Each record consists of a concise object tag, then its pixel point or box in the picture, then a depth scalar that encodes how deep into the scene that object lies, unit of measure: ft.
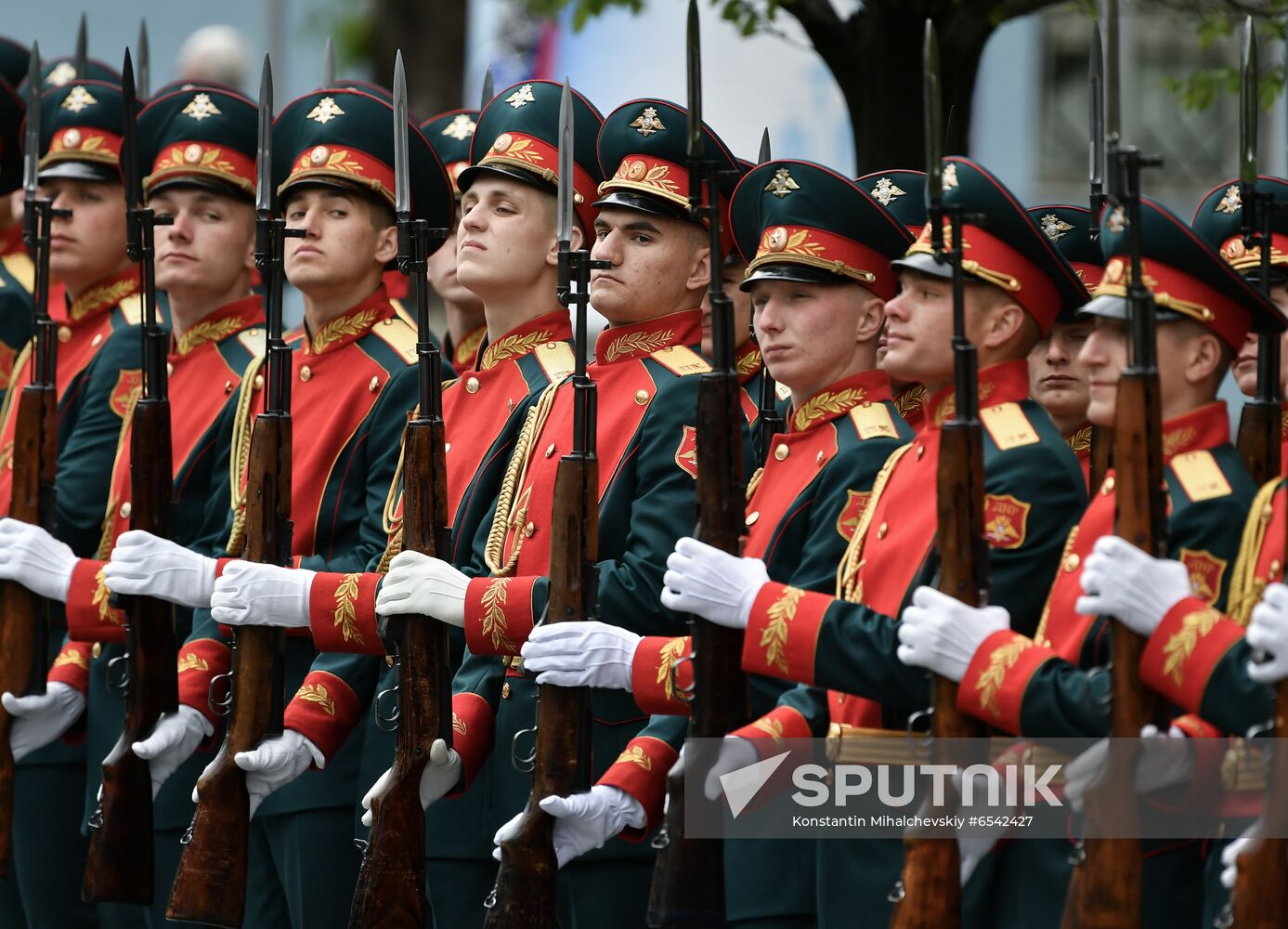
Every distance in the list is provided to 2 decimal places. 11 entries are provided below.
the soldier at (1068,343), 50.52
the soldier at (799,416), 43.73
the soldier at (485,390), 48.55
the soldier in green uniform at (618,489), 46.16
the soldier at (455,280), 62.34
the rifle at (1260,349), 42.22
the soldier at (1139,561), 36.47
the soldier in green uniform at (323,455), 50.96
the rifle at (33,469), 55.88
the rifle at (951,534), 37.45
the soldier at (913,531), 39.88
